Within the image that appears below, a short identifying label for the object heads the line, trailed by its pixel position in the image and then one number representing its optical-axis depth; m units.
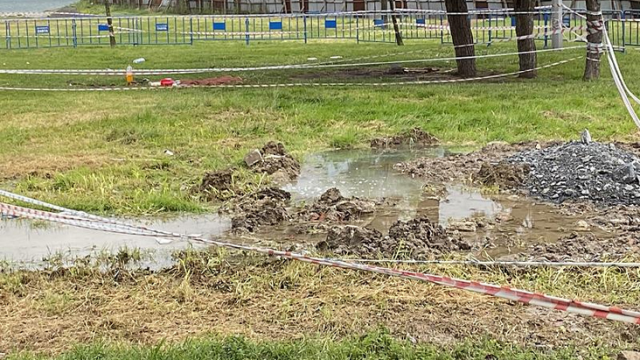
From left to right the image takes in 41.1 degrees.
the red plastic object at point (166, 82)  18.17
